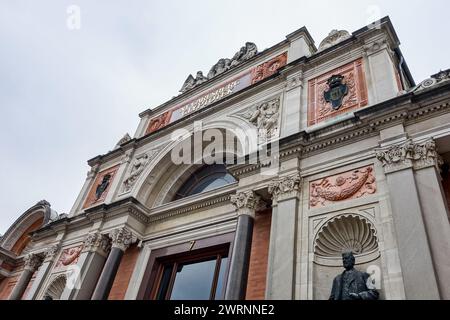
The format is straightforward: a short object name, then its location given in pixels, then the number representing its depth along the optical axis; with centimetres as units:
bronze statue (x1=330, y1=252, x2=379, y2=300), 563
